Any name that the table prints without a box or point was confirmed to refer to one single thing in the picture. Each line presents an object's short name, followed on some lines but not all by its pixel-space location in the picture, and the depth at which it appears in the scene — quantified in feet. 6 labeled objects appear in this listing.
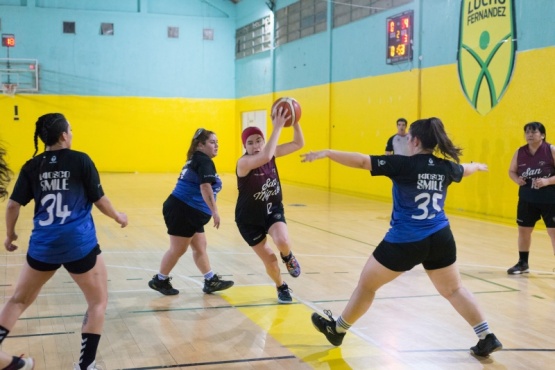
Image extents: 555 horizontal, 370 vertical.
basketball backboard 78.12
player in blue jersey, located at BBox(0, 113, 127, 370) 12.91
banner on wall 40.68
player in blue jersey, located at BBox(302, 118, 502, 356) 14.37
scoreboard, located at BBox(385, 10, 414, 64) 50.48
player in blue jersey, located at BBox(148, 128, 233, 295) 20.61
